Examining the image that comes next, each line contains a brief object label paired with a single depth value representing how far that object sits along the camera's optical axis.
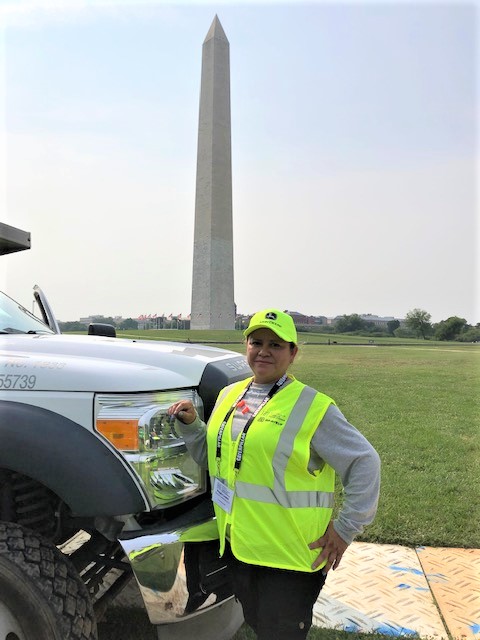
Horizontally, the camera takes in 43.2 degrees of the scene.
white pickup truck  2.07
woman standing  2.07
